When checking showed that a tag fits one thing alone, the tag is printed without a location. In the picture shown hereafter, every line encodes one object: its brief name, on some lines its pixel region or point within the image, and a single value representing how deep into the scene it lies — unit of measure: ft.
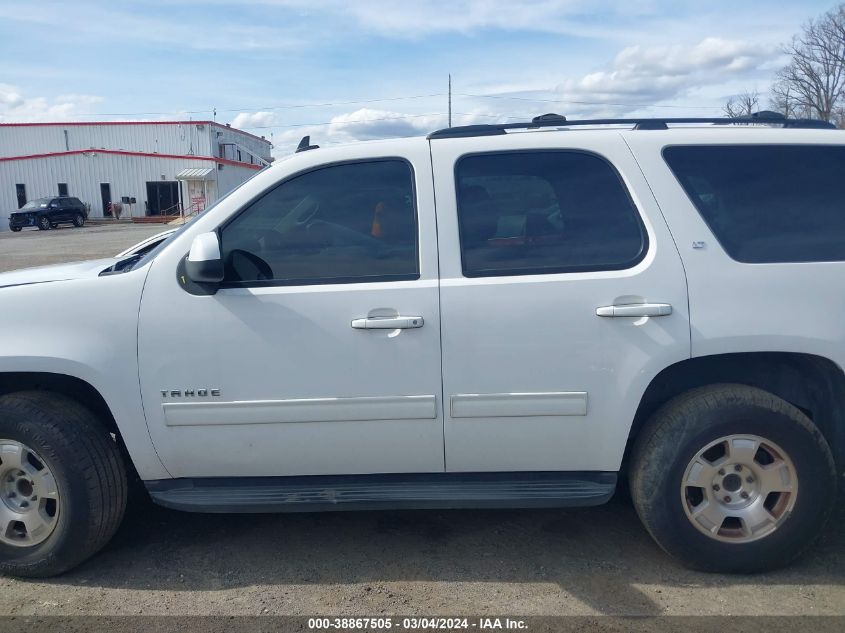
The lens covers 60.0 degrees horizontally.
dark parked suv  125.90
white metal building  150.20
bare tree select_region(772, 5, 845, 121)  152.25
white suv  10.44
